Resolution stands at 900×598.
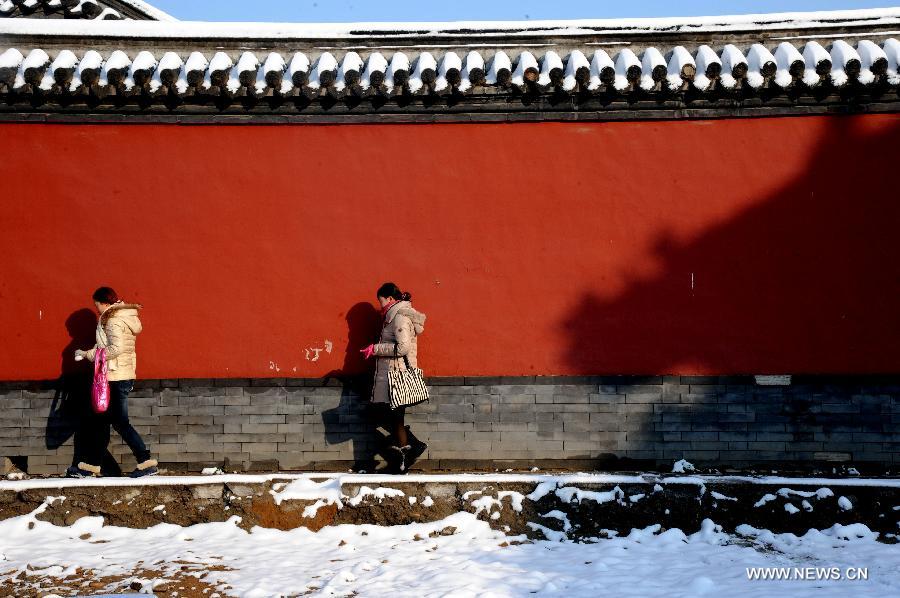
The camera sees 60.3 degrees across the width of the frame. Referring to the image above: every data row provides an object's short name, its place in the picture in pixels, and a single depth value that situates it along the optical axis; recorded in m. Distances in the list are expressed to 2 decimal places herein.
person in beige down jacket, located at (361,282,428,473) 6.12
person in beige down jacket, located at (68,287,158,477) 6.11
